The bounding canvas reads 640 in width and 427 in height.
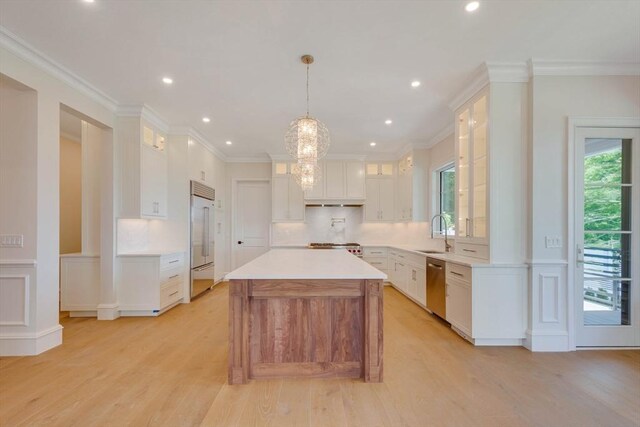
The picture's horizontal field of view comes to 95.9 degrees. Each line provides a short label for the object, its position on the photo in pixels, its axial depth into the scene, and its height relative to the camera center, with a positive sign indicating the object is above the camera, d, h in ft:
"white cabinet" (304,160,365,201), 20.45 +2.32
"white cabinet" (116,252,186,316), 13.08 -3.23
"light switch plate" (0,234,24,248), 9.16 -0.89
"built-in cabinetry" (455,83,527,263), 9.91 +1.42
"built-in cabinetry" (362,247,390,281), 19.93 -2.94
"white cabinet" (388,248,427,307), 14.33 -3.42
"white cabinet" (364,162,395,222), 20.93 +1.35
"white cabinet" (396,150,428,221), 18.70 +1.86
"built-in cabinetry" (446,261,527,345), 9.87 -3.09
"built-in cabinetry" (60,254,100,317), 12.94 -3.11
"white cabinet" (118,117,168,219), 13.05 +2.08
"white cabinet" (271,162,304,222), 20.58 +1.03
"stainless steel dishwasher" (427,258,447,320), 12.11 -3.28
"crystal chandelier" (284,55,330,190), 9.75 +2.55
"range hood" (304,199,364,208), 20.53 +0.81
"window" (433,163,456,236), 16.71 +1.13
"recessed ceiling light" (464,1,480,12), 6.94 +5.06
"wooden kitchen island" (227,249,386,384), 7.63 -3.05
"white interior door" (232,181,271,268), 21.88 -0.52
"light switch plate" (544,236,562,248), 9.62 -0.91
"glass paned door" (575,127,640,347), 9.62 -0.85
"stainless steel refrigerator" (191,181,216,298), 16.06 -1.46
